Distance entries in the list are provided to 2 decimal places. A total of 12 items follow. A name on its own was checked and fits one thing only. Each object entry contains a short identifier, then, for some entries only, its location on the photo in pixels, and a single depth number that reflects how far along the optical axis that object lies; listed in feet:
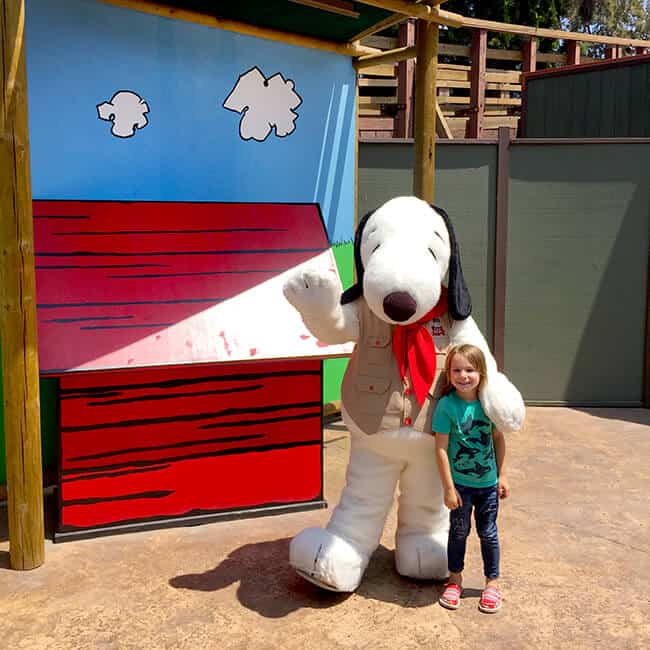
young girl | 10.50
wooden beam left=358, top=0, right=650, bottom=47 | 14.15
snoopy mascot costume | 10.45
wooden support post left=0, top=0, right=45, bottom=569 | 10.94
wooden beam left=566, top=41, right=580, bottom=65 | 34.55
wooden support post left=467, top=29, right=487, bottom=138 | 31.96
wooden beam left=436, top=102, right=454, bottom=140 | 29.01
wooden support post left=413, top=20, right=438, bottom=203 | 14.78
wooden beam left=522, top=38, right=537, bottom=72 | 33.86
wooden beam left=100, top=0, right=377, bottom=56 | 14.87
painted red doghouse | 12.74
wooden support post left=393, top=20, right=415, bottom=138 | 30.42
